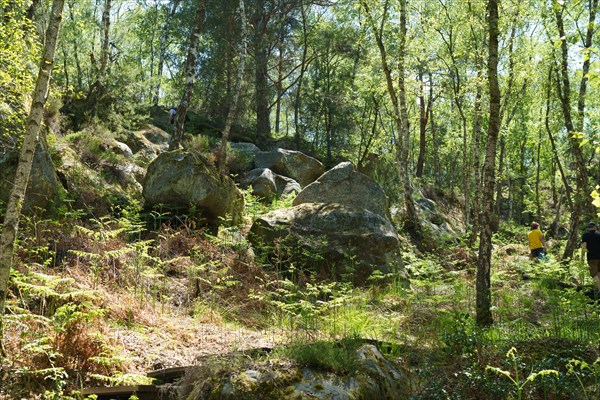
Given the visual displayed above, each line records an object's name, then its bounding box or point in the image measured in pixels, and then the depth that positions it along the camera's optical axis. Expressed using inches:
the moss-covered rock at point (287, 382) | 160.2
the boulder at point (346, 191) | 540.7
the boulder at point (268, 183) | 673.0
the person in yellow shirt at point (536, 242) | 606.5
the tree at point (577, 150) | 581.6
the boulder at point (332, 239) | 417.4
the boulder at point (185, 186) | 446.9
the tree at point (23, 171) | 192.9
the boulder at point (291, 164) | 792.3
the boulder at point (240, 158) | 766.5
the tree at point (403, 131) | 674.8
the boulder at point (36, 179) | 358.0
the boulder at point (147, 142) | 663.1
